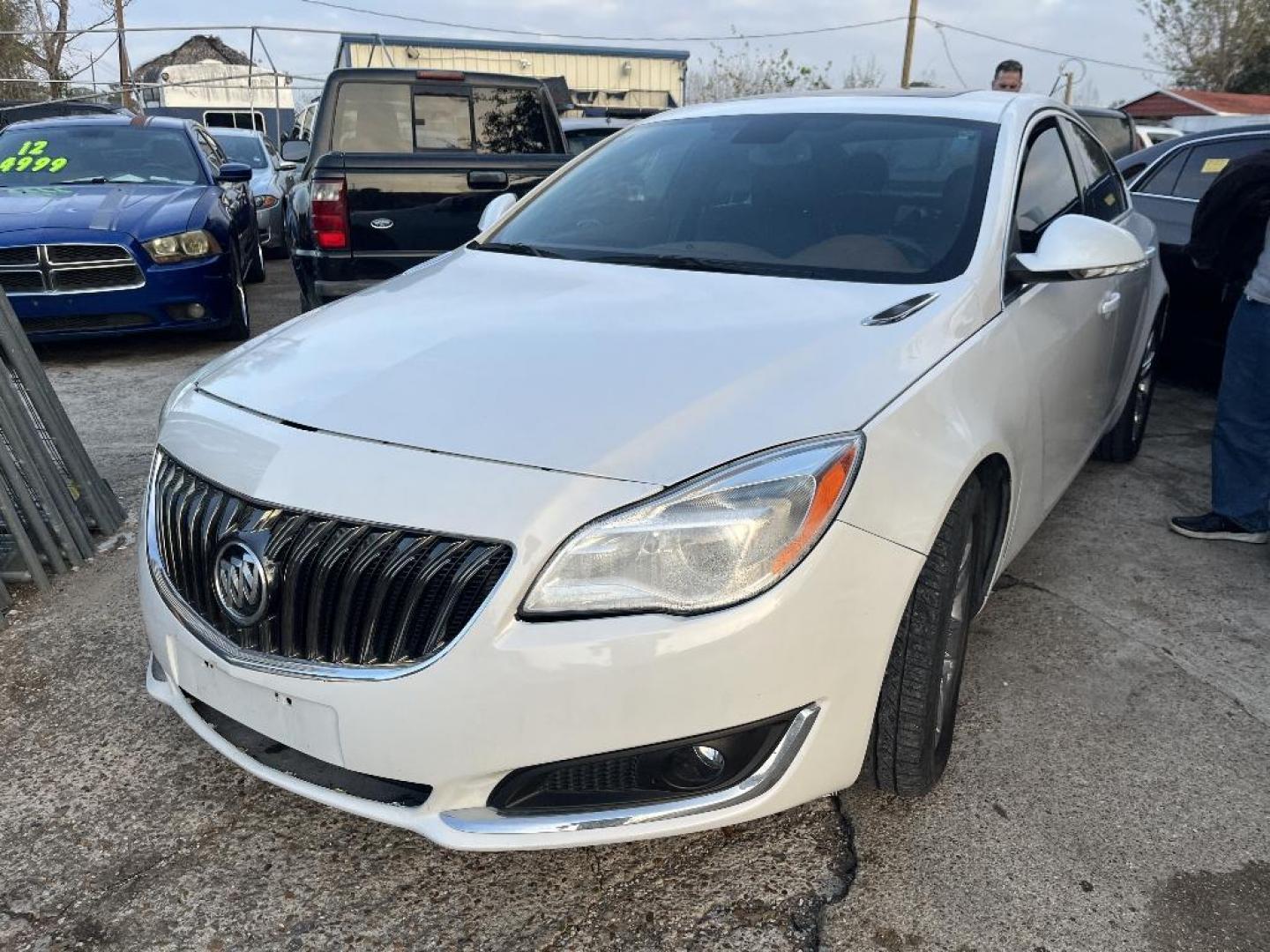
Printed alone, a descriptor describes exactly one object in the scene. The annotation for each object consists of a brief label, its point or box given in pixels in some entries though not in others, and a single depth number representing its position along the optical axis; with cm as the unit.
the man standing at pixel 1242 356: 357
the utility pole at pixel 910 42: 2719
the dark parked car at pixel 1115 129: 893
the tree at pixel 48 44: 3026
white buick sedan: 166
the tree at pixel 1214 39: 3547
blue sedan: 594
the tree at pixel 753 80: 3331
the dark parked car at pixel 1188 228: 541
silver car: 1073
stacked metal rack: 329
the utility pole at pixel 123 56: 2769
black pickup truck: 523
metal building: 2481
